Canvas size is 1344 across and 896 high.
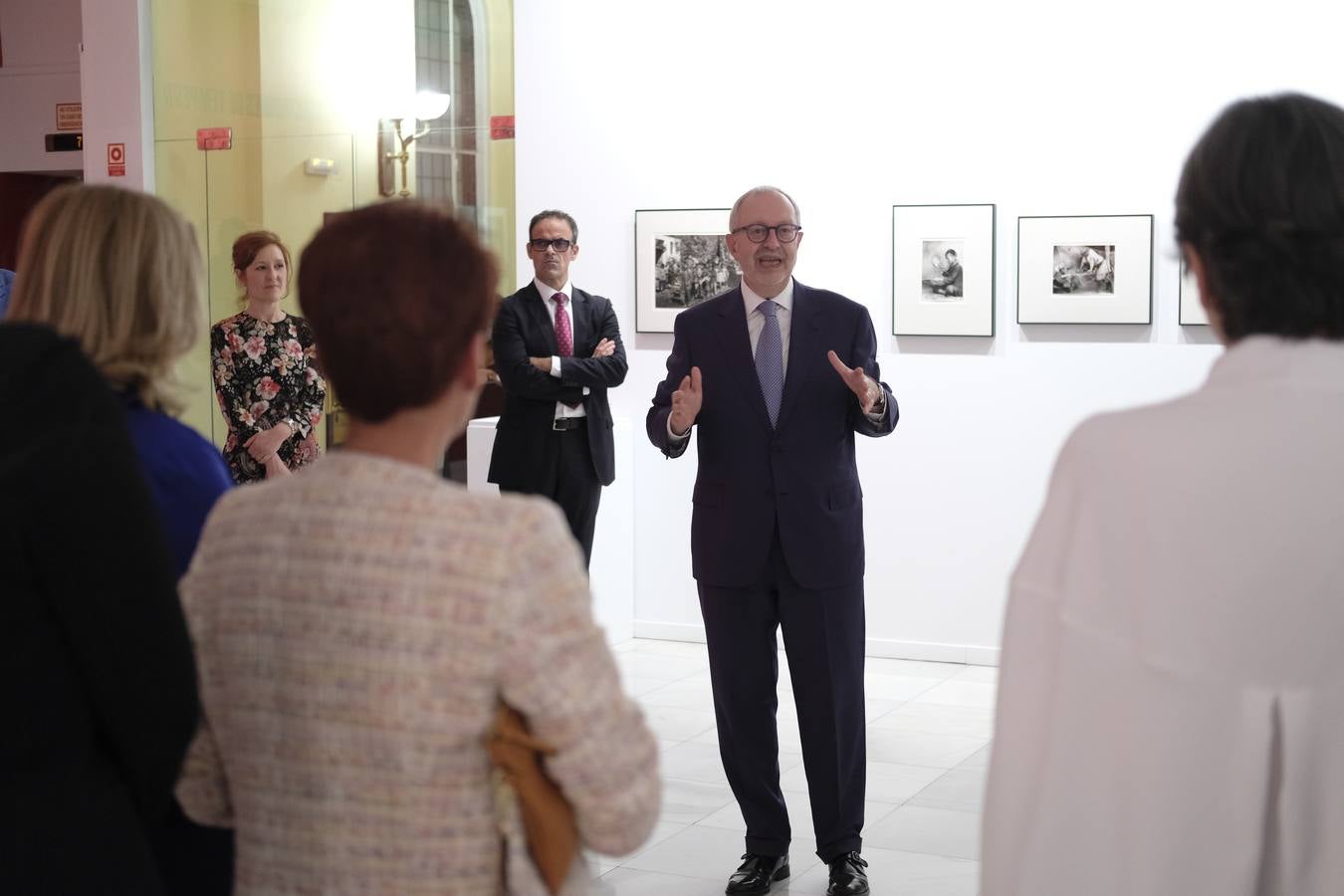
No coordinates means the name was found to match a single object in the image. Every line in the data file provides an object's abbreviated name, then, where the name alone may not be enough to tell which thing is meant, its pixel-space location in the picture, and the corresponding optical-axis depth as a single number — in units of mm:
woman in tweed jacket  1771
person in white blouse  1925
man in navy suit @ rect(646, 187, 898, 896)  4762
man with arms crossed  7504
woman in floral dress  6855
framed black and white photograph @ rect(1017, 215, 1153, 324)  7797
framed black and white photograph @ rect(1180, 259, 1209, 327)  7633
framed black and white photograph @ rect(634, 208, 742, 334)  8625
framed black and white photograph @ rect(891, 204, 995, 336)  8070
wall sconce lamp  9797
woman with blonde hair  1749
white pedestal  8609
